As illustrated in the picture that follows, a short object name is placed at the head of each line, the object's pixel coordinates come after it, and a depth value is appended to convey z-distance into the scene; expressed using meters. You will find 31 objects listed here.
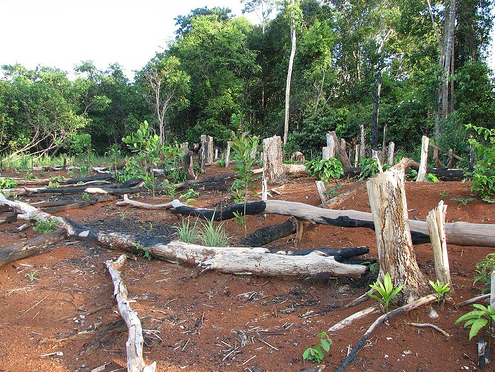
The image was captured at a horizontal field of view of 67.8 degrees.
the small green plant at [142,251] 4.36
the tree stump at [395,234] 2.66
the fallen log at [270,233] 4.53
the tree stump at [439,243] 2.66
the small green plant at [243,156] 5.06
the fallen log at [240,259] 3.39
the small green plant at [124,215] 6.40
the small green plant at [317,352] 2.22
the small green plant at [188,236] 4.49
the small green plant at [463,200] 4.85
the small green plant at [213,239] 4.32
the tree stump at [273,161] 8.05
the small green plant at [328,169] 6.82
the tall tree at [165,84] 20.05
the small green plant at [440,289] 2.54
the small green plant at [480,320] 2.09
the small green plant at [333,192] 5.81
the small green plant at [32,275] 3.82
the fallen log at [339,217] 3.31
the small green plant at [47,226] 5.36
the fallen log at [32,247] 4.14
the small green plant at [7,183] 8.59
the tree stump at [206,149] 11.23
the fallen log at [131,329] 2.17
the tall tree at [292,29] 20.23
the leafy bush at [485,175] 4.73
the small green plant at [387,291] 2.51
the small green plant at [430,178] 7.07
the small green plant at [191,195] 7.88
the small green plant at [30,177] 10.53
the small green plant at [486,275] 2.68
